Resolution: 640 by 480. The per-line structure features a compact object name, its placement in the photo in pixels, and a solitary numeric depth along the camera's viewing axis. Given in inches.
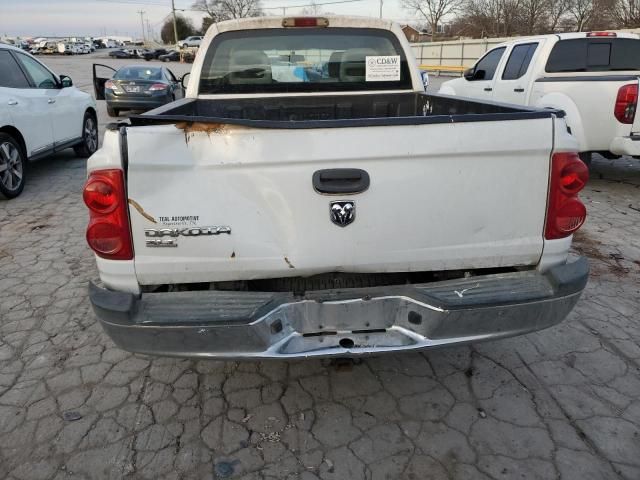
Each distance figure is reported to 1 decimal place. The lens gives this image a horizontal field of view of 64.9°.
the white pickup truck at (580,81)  253.6
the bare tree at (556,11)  1480.1
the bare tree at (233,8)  2751.0
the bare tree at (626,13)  1076.5
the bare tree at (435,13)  2111.2
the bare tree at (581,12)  1339.8
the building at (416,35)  2210.9
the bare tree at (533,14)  1557.6
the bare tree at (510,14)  1627.7
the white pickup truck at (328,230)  82.9
